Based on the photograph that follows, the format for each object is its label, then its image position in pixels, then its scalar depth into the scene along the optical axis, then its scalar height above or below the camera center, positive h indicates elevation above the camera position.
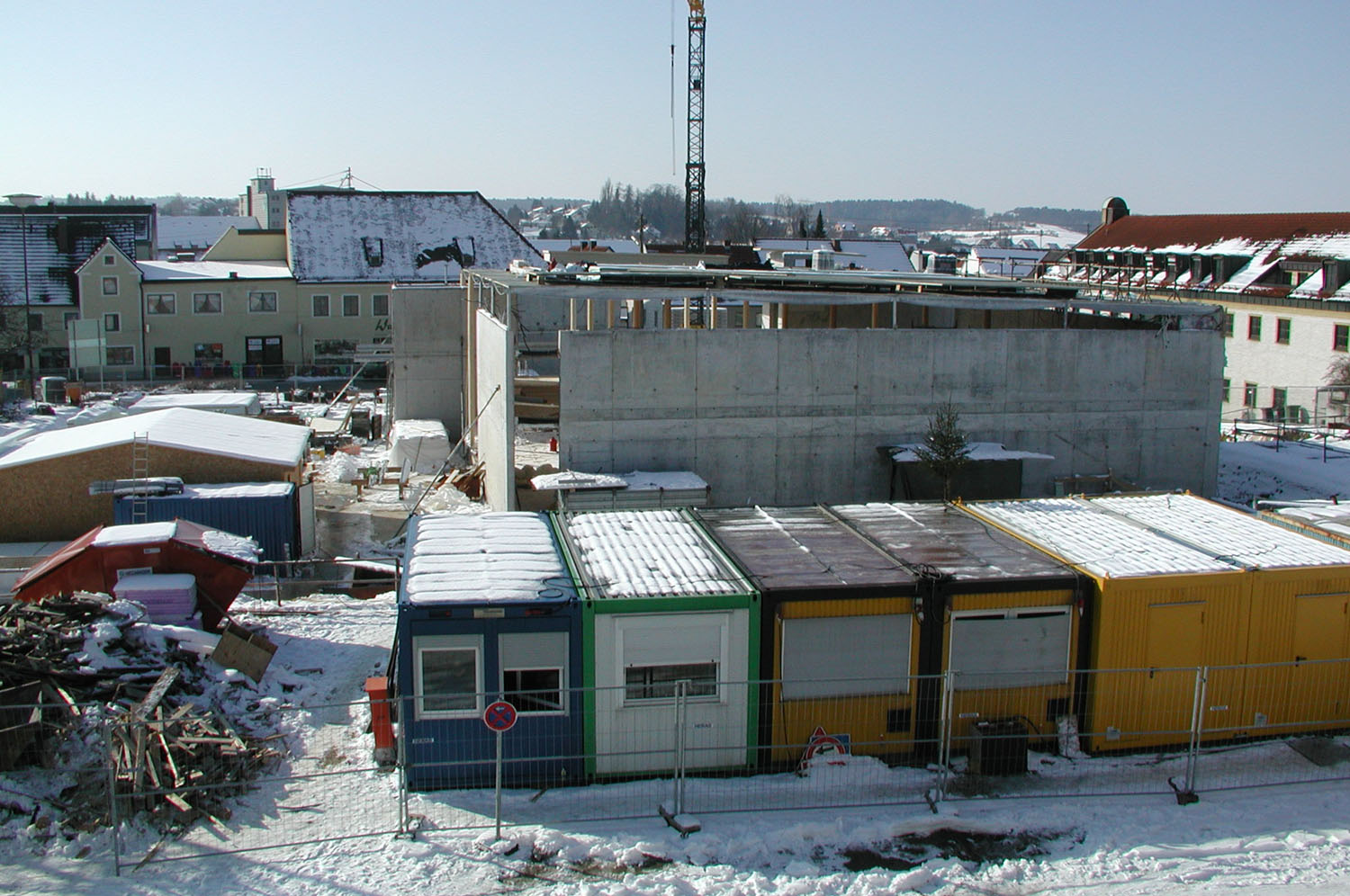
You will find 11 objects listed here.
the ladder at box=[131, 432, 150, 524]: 22.83 -3.58
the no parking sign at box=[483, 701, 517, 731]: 10.84 -4.09
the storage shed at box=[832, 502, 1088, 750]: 12.78 -3.94
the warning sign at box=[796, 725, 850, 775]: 12.58 -5.04
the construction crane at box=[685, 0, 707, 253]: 95.31 +11.41
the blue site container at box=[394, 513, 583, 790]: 11.95 -4.15
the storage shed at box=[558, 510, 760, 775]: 12.16 -4.12
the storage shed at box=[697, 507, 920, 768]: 12.51 -4.09
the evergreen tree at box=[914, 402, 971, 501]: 21.00 -3.05
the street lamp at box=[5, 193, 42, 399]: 52.12 +2.33
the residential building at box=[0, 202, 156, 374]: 53.81 +0.98
